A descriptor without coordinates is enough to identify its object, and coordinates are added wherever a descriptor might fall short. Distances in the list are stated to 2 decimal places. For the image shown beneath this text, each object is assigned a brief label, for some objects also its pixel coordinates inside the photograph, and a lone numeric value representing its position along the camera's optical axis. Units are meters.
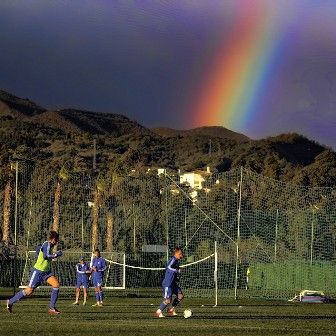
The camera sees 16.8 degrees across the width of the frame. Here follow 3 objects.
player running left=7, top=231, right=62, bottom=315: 32.75
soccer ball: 33.00
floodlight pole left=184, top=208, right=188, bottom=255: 66.78
